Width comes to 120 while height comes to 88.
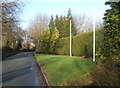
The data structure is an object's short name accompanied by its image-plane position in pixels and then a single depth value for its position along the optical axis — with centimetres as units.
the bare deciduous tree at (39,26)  4253
